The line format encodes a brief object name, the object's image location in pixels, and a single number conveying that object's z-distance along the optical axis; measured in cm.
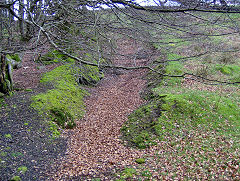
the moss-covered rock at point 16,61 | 1177
